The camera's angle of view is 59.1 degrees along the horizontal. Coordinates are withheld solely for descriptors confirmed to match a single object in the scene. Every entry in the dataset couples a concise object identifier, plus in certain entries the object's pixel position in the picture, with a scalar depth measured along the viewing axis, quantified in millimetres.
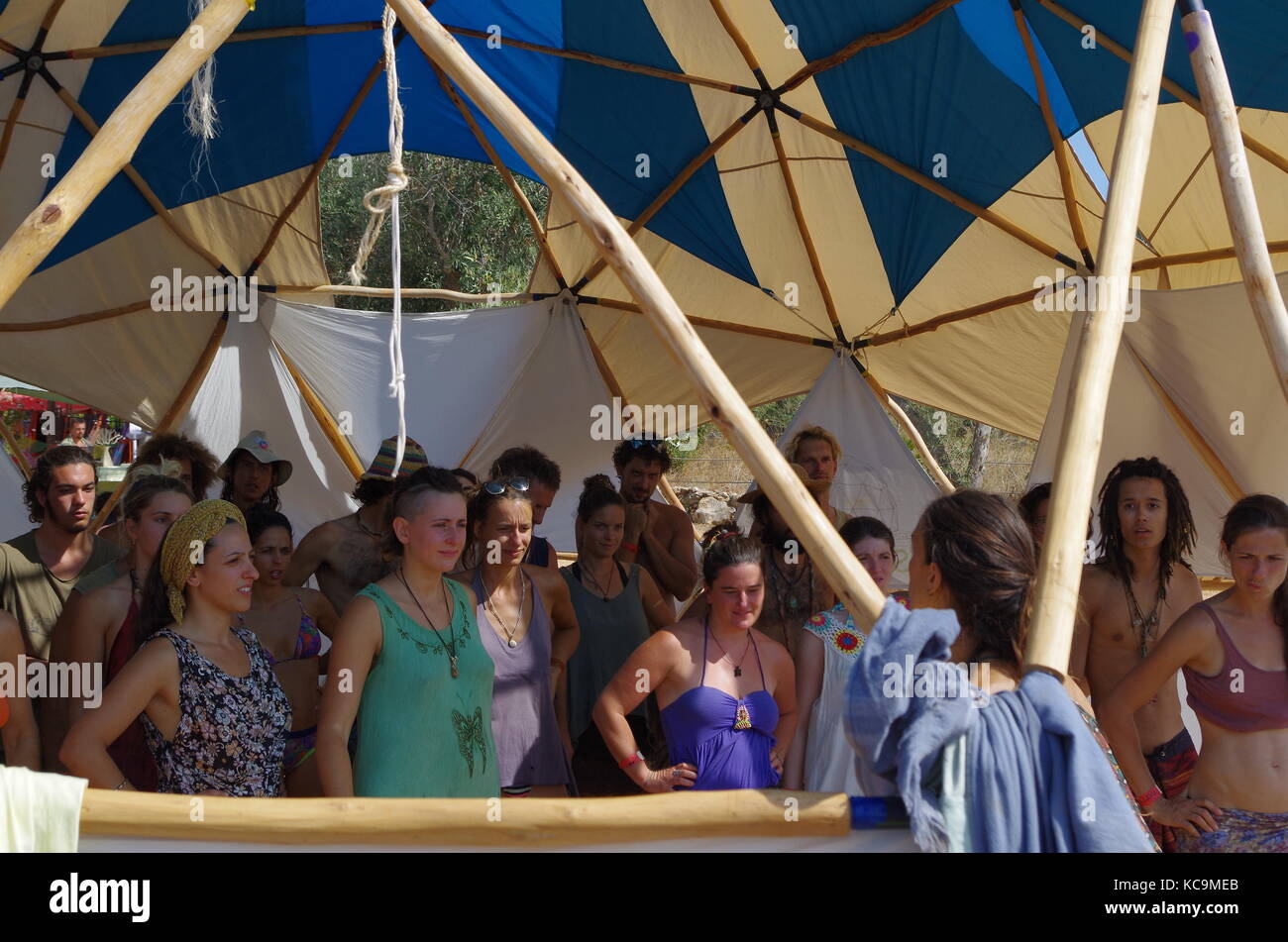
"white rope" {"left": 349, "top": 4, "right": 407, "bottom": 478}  3422
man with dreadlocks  4090
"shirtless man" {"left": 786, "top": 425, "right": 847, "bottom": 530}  5922
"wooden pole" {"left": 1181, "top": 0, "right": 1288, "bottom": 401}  3357
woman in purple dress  3762
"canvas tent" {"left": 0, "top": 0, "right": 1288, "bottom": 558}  5906
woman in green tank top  3238
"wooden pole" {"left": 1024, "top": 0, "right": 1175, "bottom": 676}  2363
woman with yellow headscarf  3043
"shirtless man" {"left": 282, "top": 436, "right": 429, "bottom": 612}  4828
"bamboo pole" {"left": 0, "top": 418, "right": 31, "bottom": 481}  7945
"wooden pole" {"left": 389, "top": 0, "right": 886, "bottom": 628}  2463
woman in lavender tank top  3943
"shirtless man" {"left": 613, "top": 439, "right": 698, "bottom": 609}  5875
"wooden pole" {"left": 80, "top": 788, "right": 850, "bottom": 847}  2219
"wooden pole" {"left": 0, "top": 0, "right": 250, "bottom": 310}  2938
